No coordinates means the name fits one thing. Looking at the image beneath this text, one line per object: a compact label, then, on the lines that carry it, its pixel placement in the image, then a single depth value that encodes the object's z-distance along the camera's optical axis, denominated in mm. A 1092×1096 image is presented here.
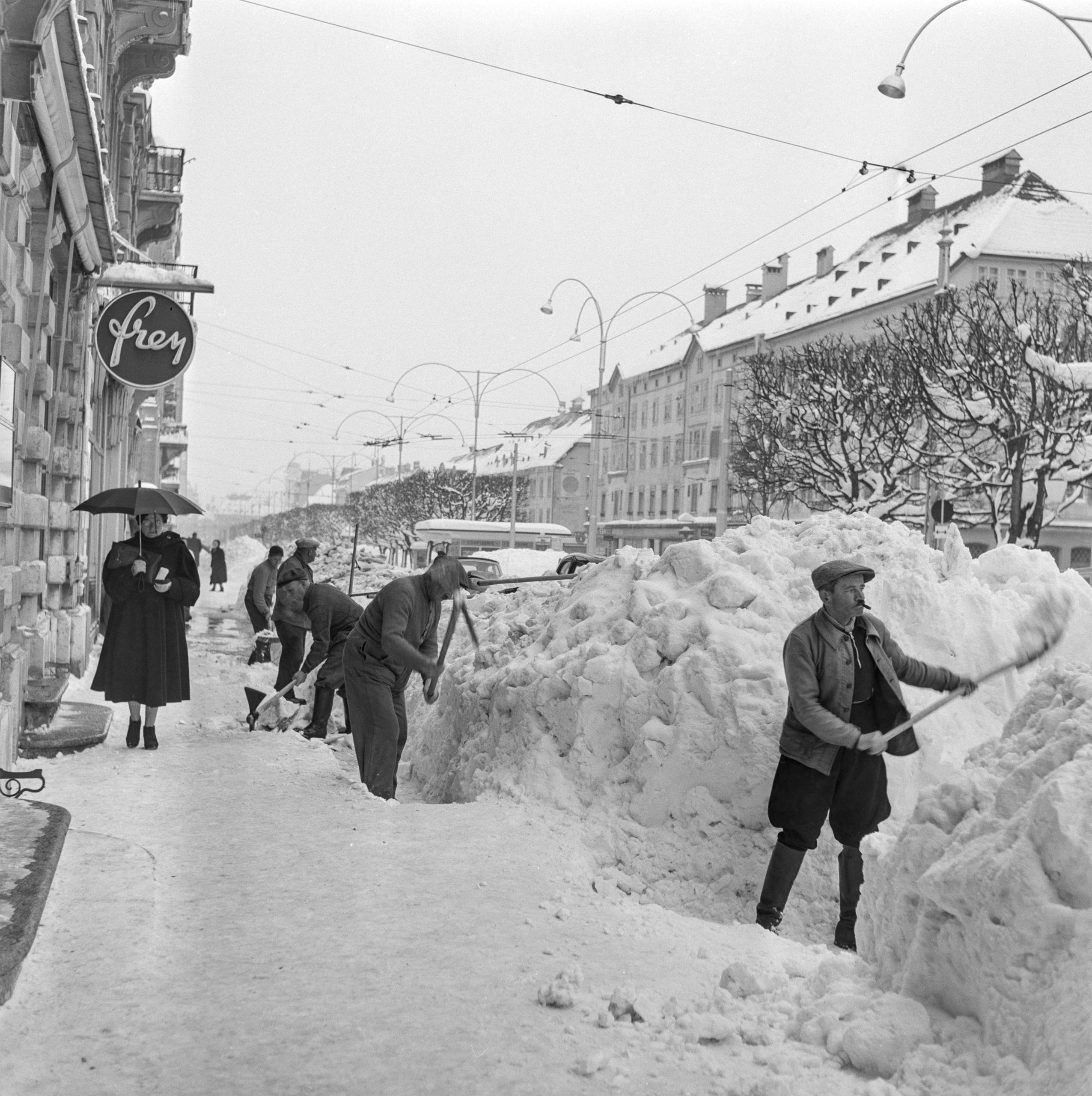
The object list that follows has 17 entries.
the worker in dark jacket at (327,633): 9633
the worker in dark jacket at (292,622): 11617
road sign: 25703
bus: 45594
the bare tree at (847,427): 32812
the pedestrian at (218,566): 30781
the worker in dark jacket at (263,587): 15617
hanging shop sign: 12648
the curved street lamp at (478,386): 44250
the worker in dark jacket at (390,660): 6777
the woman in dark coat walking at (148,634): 8336
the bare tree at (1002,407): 28688
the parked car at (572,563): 24172
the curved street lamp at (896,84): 14734
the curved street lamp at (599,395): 37062
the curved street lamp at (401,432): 50909
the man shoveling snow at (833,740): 5379
